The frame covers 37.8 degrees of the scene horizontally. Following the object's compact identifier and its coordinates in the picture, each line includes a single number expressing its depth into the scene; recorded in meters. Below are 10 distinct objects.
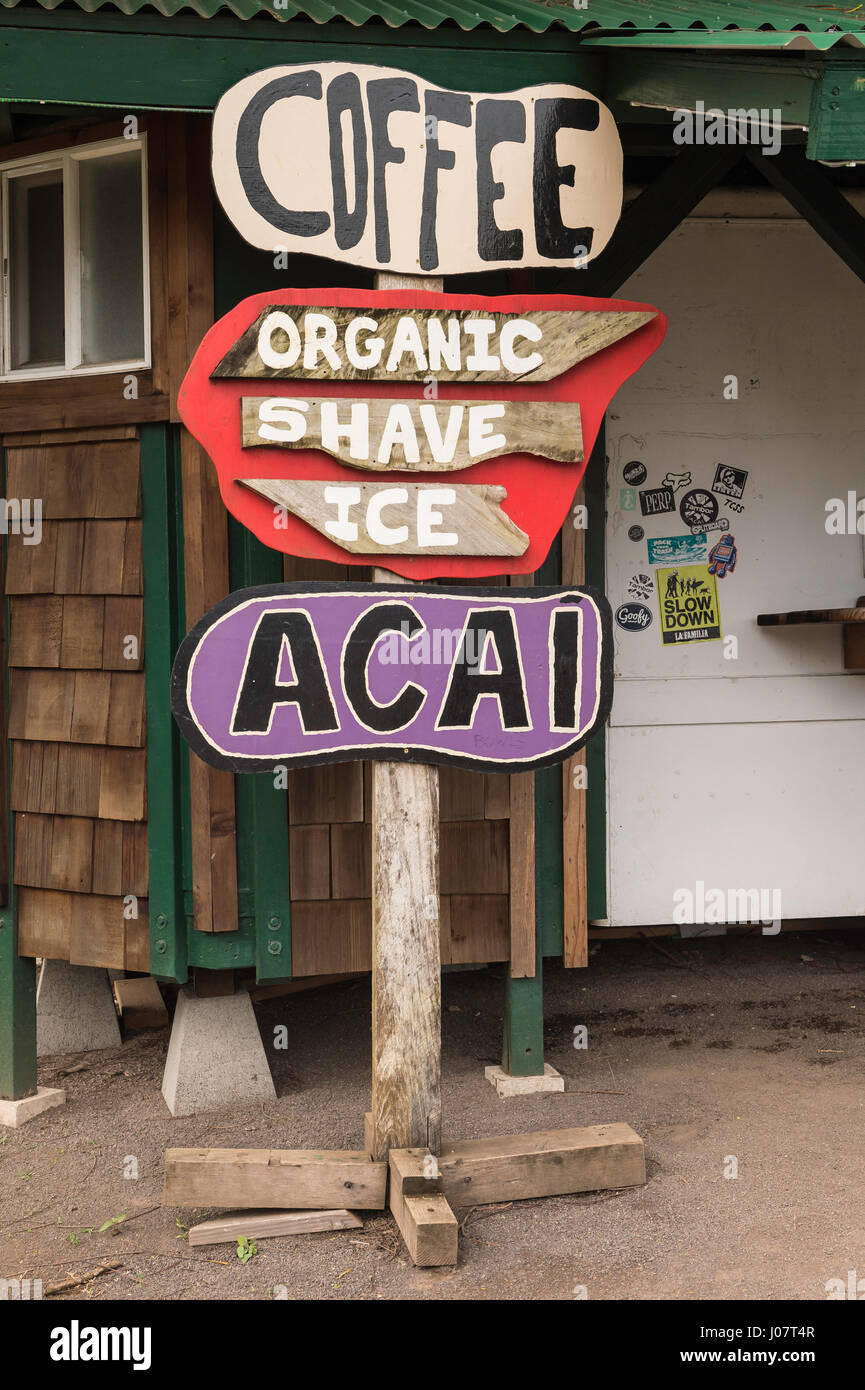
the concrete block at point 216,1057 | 4.53
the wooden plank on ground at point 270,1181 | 3.49
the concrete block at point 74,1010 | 5.23
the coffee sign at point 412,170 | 3.44
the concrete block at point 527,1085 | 4.53
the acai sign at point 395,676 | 3.44
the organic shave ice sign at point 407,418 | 3.45
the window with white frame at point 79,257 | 4.39
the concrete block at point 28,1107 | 4.50
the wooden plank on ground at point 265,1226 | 3.45
